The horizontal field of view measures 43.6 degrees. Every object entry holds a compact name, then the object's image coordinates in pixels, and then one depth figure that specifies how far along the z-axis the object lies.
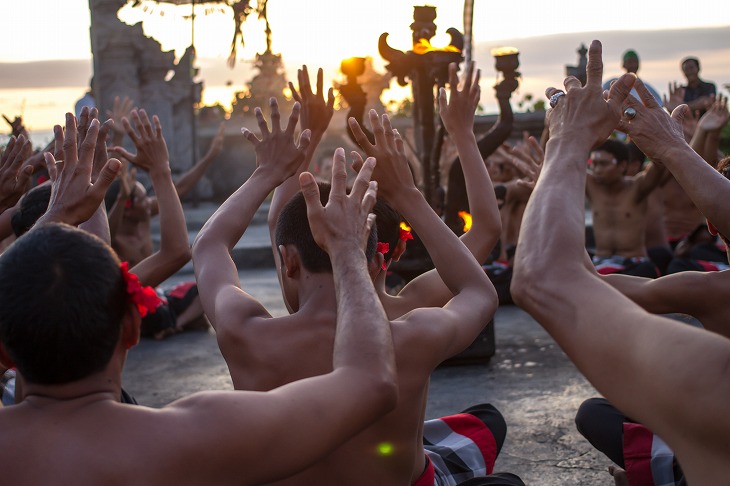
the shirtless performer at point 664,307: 2.26
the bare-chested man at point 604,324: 1.65
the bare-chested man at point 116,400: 1.67
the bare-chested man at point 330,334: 2.37
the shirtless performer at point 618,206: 7.92
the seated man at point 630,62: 10.23
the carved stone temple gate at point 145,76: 15.78
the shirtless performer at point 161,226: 3.49
